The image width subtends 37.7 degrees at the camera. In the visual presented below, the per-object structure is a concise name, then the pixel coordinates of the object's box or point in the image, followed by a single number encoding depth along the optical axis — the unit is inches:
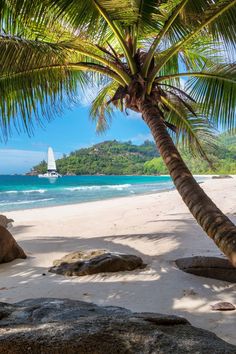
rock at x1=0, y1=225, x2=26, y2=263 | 244.2
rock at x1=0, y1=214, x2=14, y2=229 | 464.9
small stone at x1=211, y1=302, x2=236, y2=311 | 135.9
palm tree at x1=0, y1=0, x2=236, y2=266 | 138.8
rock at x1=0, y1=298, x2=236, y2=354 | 64.9
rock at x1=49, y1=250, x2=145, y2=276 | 199.5
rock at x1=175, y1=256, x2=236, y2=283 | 177.9
